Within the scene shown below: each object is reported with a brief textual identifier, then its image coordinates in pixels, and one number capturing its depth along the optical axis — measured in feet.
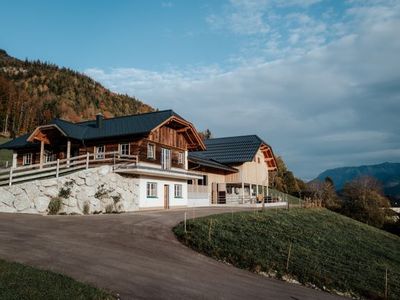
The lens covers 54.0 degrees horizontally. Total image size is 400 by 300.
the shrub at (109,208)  83.92
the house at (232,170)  133.39
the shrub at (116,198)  86.33
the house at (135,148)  95.25
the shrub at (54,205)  73.87
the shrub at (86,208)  78.26
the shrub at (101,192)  82.28
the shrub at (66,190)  75.66
